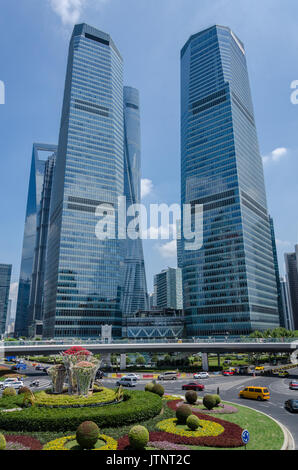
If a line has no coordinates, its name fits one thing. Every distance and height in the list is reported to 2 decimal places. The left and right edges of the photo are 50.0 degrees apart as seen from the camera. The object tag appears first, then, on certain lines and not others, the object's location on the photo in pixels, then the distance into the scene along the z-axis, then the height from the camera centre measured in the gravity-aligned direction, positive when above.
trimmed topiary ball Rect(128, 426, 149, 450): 18.89 -6.72
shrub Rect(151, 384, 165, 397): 36.84 -7.69
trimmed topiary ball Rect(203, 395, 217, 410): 32.26 -7.89
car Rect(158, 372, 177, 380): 68.69 -11.48
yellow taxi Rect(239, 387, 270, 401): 41.55 -9.32
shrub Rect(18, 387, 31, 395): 35.37 -7.39
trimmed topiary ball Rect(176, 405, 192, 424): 25.92 -7.27
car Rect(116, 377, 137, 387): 57.58 -10.71
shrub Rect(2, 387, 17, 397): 35.91 -7.75
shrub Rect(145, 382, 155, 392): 37.48 -7.53
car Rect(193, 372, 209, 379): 70.94 -11.80
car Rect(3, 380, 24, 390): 56.53 -10.70
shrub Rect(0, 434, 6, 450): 16.96 -6.26
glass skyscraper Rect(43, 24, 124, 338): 165.50 +51.62
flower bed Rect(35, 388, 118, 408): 27.61 -6.79
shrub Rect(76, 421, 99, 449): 19.41 -6.71
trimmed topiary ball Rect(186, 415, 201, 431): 24.11 -7.41
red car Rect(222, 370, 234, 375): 78.42 -12.21
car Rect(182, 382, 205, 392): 51.56 -10.34
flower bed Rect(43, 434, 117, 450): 20.17 -7.69
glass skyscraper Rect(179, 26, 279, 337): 157.38 +55.25
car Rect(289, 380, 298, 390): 52.12 -10.33
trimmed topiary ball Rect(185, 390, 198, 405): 35.12 -8.08
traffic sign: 16.27 -5.72
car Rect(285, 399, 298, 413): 32.91 -8.61
